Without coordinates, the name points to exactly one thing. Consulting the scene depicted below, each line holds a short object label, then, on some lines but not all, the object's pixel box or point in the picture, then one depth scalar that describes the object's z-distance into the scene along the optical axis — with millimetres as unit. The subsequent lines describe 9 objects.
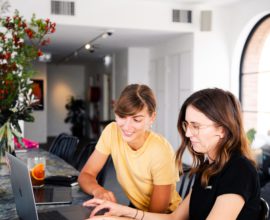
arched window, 6074
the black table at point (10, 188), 1605
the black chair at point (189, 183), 1777
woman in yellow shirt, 1772
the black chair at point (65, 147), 3567
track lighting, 6748
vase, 2283
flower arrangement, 2252
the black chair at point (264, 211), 1324
